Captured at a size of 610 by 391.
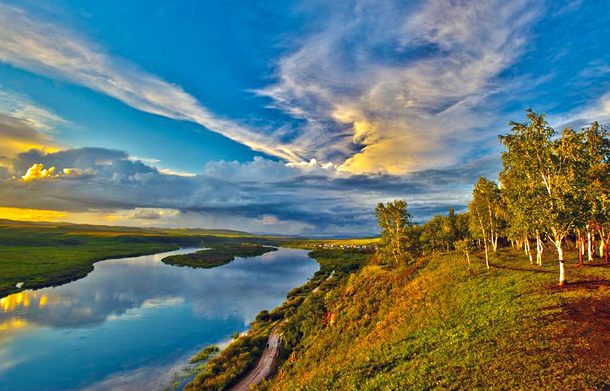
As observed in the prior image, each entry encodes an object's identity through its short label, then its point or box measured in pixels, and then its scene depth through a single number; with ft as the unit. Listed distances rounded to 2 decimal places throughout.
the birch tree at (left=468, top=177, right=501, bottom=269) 191.01
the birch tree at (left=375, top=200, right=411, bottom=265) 282.36
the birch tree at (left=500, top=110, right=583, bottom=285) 101.14
